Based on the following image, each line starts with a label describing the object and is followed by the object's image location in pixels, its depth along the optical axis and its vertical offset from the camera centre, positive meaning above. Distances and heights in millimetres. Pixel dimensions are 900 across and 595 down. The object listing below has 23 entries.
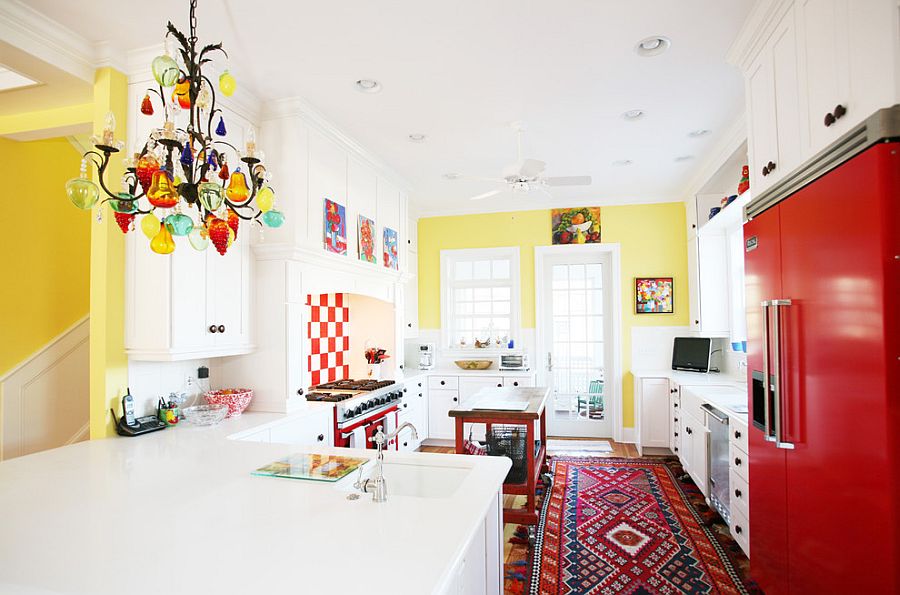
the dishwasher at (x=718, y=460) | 3291 -1011
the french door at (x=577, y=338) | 6070 -306
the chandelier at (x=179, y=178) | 1552 +452
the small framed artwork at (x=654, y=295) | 5793 +200
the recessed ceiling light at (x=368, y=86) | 3080 +1422
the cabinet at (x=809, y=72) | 1512 +868
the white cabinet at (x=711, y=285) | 5059 +273
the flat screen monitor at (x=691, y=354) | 5270 -447
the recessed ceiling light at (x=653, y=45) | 2627 +1418
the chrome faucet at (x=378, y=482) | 1604 -552
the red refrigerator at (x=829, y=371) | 1458 -212
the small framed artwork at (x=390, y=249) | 4832 +637
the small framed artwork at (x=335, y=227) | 3719 +664
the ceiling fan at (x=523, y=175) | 3557 +1018
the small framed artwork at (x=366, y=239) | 4273 +656
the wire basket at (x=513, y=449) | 3782 -1072
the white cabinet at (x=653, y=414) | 5246 -1061
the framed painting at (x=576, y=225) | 6047 +1060
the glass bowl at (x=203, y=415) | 2807 -555
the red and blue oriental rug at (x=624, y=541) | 2736 -1465
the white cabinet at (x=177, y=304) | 2684 +70
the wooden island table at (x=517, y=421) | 3488 -756
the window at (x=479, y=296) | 6266 +218
